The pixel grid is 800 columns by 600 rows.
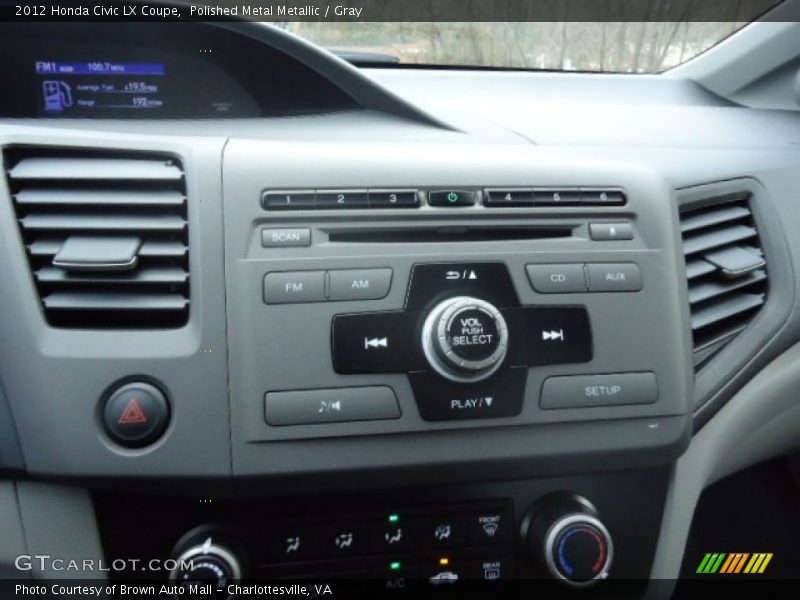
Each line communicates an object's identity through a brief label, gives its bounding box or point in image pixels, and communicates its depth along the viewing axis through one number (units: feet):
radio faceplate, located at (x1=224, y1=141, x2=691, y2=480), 1.26
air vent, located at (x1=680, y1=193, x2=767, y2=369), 1.63
